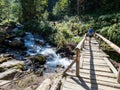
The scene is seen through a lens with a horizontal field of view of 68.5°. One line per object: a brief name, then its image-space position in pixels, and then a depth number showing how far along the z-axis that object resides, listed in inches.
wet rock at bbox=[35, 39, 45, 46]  413.8
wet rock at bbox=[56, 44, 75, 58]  314.4
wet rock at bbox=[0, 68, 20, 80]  188.9
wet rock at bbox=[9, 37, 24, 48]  377.8
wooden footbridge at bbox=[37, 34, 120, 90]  107.2
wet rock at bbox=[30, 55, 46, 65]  266.0
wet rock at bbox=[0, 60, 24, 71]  228.0
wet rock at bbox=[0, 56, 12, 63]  267.1
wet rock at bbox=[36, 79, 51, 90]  128.8
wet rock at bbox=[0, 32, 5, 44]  394.5
